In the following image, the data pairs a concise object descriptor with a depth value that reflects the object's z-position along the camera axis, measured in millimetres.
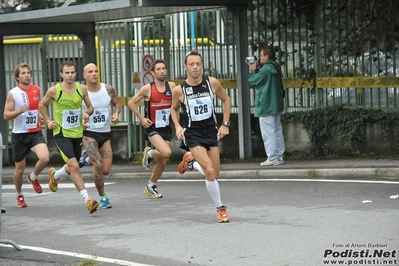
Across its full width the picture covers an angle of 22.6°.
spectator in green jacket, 16672
